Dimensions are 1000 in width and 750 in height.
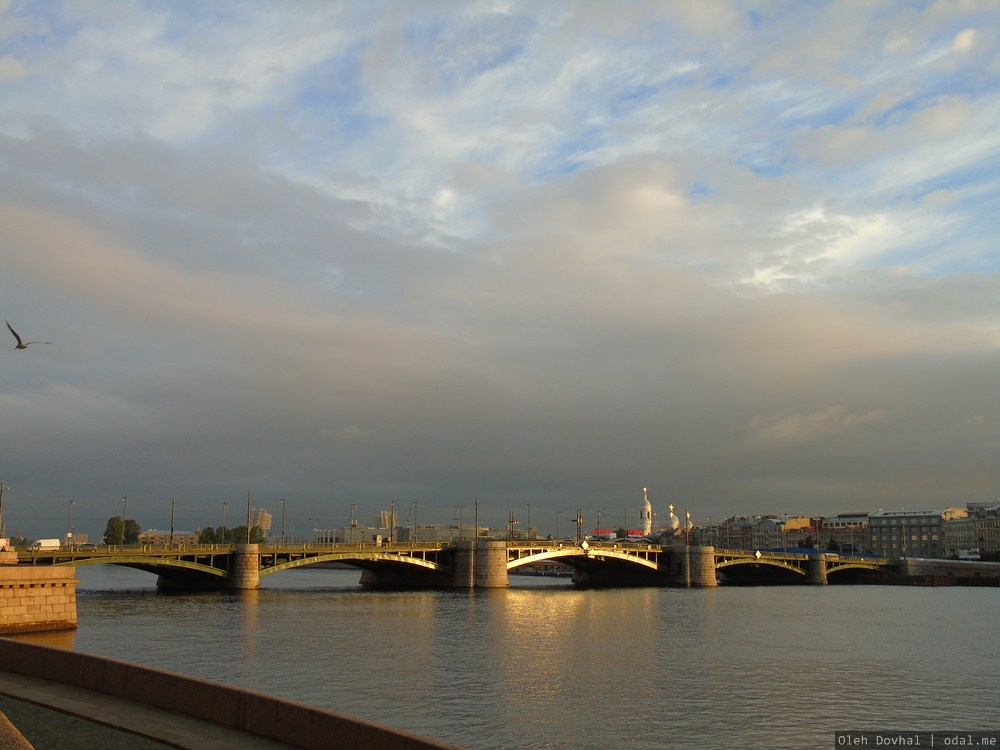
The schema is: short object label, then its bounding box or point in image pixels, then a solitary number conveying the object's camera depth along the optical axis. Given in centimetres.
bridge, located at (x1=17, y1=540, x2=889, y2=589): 7031
